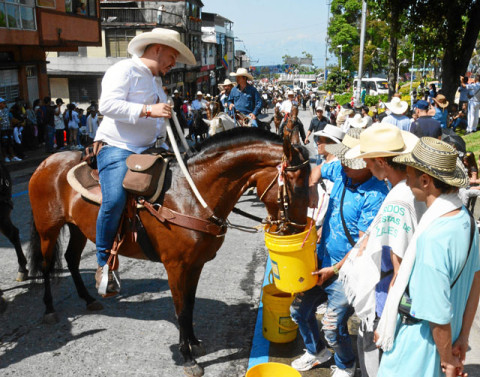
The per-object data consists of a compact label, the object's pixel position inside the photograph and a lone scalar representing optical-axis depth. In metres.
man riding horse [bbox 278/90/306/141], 14.49
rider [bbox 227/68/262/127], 10.38
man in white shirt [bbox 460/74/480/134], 16.03
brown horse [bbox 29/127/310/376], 3.54
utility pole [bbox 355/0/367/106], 20.38
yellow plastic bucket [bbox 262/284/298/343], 4.38
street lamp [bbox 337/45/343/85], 59.62
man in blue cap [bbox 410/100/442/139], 9.41
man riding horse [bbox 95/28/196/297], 3.83
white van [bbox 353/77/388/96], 50.30
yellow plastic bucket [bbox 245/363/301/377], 3.62
